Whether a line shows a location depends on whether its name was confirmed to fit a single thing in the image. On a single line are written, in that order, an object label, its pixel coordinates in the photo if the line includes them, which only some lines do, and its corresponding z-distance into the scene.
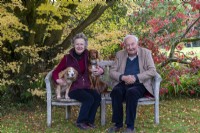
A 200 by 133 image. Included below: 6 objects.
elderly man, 4.92
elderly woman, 5.16
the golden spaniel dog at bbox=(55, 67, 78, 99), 5.21
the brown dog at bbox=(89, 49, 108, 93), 5.30
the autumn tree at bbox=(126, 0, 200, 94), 6.94
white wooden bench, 5.18
